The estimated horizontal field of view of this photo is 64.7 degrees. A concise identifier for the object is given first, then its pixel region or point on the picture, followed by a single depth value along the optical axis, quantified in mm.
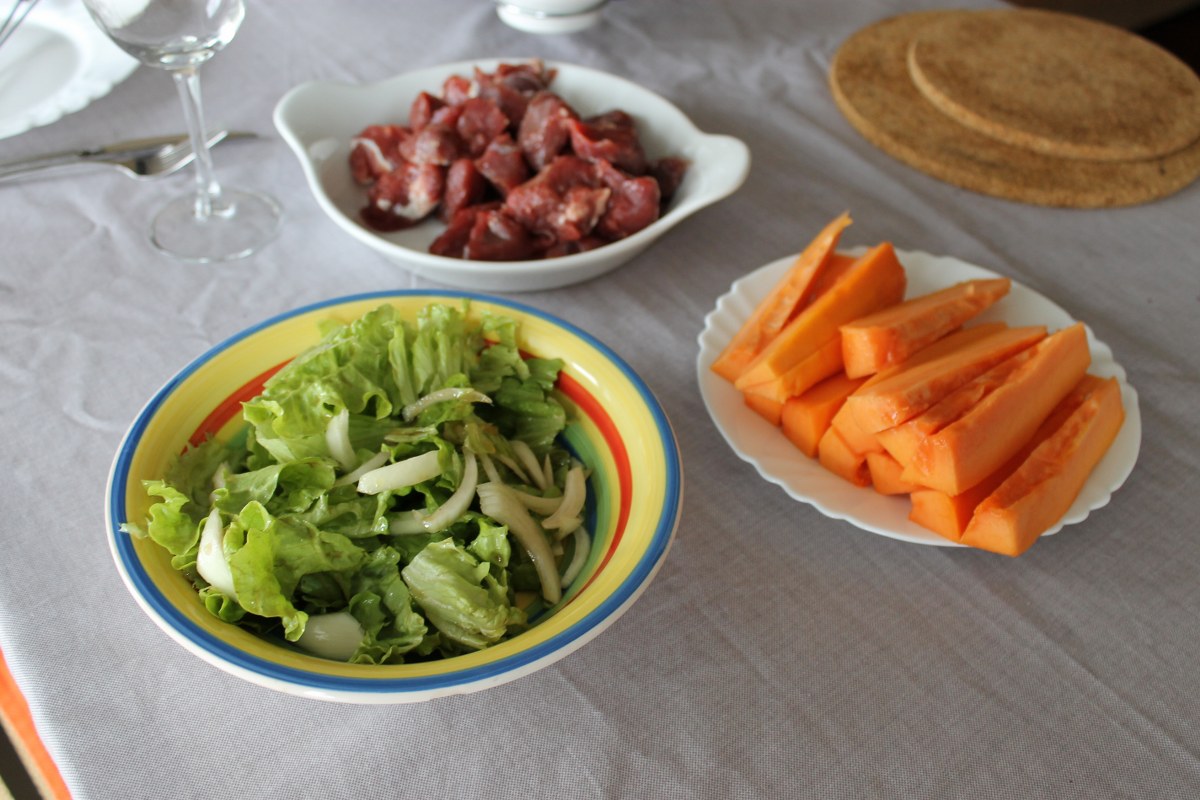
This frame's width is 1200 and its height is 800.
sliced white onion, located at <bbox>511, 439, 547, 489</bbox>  915
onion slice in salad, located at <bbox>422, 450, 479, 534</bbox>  801
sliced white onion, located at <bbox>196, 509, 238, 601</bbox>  739
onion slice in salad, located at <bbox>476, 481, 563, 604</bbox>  815
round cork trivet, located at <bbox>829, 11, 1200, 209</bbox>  1453
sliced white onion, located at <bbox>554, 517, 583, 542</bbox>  861
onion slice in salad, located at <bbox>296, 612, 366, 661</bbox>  751
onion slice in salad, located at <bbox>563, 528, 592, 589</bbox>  843
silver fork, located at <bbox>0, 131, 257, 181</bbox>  1354
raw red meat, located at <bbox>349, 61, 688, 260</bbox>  1236
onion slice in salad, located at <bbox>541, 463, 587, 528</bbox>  862
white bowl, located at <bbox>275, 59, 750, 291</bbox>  1176
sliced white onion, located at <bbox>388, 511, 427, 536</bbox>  809
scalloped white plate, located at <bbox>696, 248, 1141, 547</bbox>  940
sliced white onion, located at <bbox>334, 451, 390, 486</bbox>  829
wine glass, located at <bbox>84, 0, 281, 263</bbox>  1069
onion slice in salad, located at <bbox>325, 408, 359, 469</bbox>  842
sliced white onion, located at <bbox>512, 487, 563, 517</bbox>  870
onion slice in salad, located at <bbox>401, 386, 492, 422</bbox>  884
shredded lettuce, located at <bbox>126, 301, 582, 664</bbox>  753
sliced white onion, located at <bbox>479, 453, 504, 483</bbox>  858
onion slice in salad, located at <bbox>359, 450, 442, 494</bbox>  802
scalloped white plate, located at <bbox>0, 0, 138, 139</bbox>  1423
